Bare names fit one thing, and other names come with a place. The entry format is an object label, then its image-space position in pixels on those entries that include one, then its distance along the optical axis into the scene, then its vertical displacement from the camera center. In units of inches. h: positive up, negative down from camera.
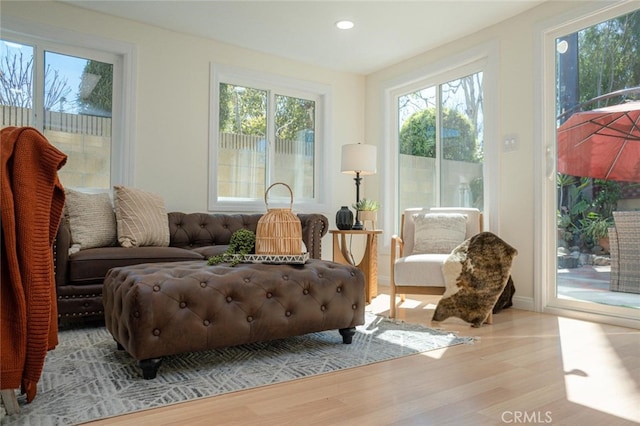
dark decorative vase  168.9 -0.4
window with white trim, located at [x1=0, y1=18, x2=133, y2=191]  139.3 +39.1
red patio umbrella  122.3 +22.0
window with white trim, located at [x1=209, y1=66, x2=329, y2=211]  178.7 +33.7
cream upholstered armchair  123.3 -7.9
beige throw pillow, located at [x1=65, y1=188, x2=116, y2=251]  122.6 -0.8
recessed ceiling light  156.2 +67.8
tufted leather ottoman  73.6 -15.6
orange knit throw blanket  56.1 -4.6
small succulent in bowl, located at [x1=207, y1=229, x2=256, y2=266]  94.4 -6.4
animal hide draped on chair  117.9 -16.1
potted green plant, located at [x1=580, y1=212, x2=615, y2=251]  126.6 -1.9
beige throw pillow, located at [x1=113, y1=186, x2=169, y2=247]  130.1 -0.4
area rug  63.1 -26.5
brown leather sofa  110.0 -9.5
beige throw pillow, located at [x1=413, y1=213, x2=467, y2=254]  144.9 -4.2
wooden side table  158.3 -15.4
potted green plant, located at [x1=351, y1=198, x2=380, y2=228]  173.2 +3.1
